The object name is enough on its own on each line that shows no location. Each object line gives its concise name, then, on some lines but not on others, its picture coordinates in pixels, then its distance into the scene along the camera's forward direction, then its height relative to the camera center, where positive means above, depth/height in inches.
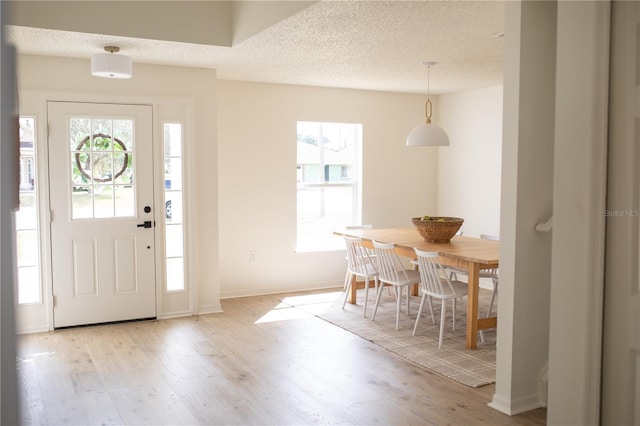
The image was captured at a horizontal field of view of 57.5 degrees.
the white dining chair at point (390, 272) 210.8 -35.0
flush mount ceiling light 177.9 +34.5
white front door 205.6 -12.7
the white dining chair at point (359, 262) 226.7 -33.5
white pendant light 219.8 +16.0
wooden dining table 184.2 -24.6
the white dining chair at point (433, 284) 186.9 -35.2
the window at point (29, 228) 199.5 -17.6
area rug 167.0 -53.8
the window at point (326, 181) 284.7 -1.4
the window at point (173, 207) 222.5 -11.3
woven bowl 215.0 -18.7
